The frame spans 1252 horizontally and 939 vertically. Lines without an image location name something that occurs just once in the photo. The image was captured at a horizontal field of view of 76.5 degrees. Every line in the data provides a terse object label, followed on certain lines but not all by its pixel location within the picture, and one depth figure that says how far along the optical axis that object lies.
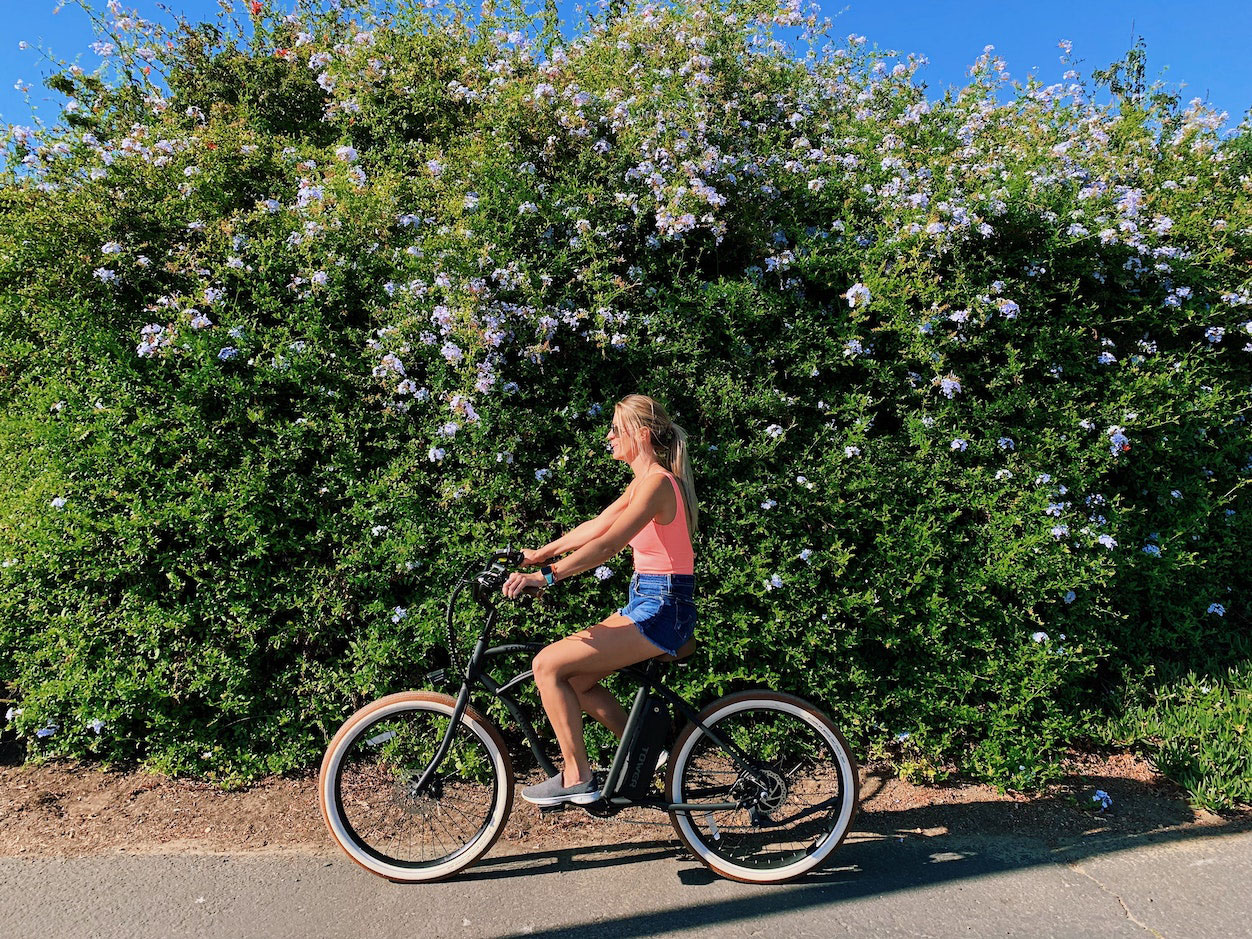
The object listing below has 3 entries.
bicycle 3.13
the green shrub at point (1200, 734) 3.77
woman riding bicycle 2.93
